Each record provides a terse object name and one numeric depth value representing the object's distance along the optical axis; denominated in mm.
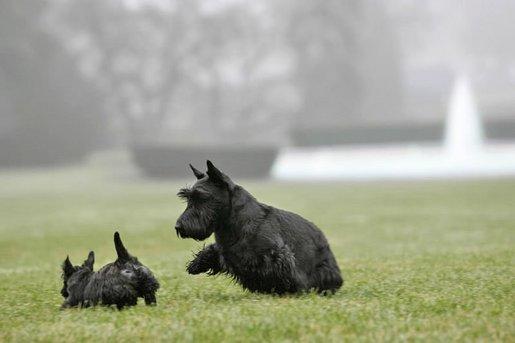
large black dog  17250
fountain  121125
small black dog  17062
